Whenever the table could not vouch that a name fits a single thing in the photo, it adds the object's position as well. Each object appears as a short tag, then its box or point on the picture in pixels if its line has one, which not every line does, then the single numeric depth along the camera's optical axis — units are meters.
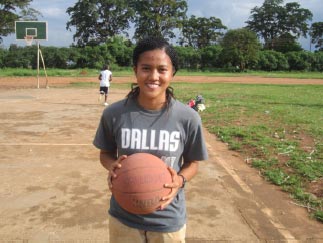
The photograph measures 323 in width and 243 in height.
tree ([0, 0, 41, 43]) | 46.84
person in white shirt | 14.28
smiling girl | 2.21
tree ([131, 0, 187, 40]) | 58.81
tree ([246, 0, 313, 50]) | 72.12
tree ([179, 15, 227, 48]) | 63.81
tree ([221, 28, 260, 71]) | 43.38
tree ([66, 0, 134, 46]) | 59.28
